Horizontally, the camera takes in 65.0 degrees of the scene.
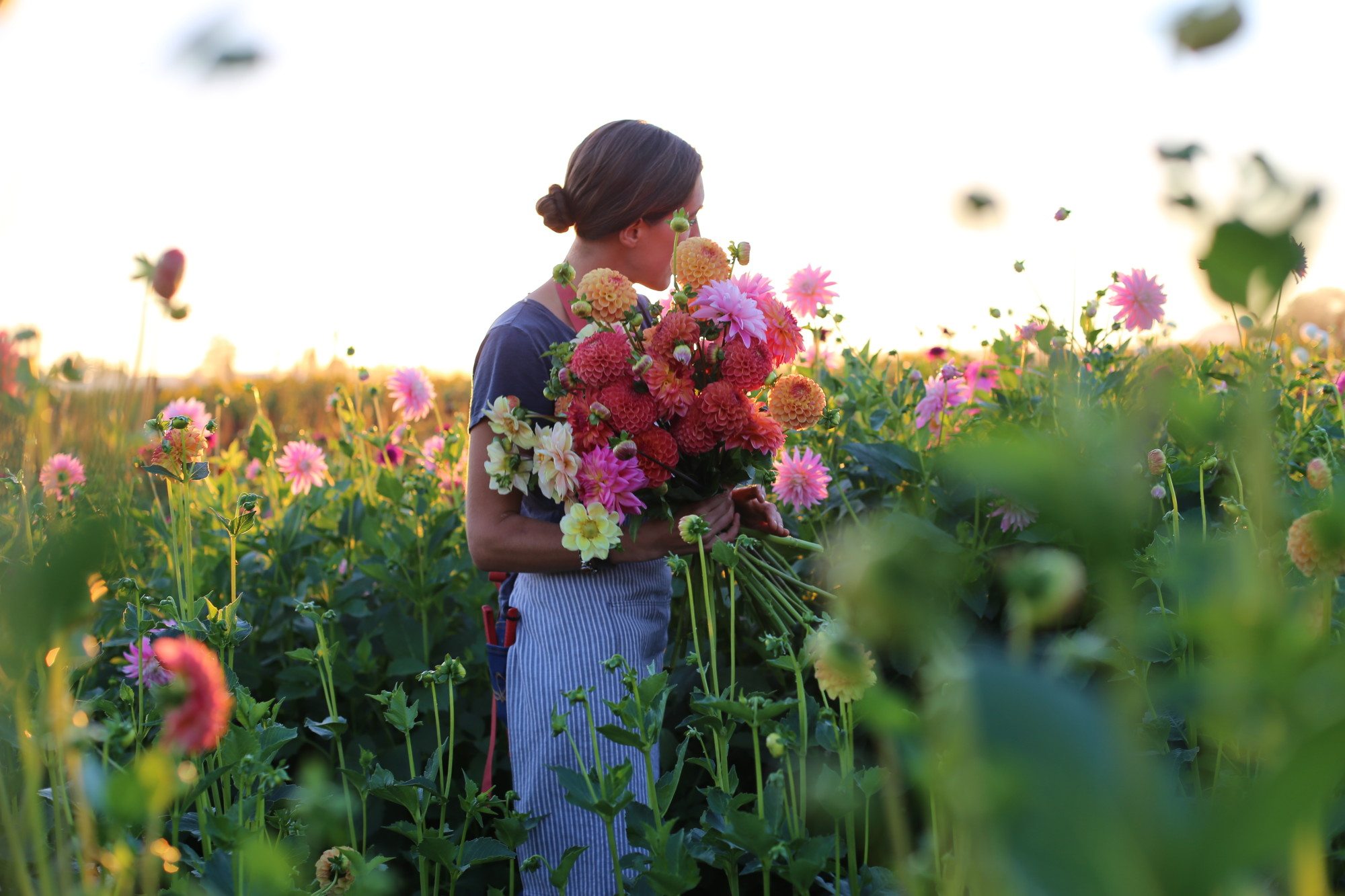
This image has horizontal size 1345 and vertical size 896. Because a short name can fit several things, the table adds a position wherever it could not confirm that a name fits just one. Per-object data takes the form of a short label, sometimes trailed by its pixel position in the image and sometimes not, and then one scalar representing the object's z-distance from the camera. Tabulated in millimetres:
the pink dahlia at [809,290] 2316
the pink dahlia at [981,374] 2932
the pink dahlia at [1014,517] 2244
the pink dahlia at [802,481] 2234
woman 1734
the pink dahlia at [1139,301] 2527
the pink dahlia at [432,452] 2869
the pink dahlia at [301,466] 3172
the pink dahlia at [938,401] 2561
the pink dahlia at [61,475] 757
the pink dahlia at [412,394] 3186
